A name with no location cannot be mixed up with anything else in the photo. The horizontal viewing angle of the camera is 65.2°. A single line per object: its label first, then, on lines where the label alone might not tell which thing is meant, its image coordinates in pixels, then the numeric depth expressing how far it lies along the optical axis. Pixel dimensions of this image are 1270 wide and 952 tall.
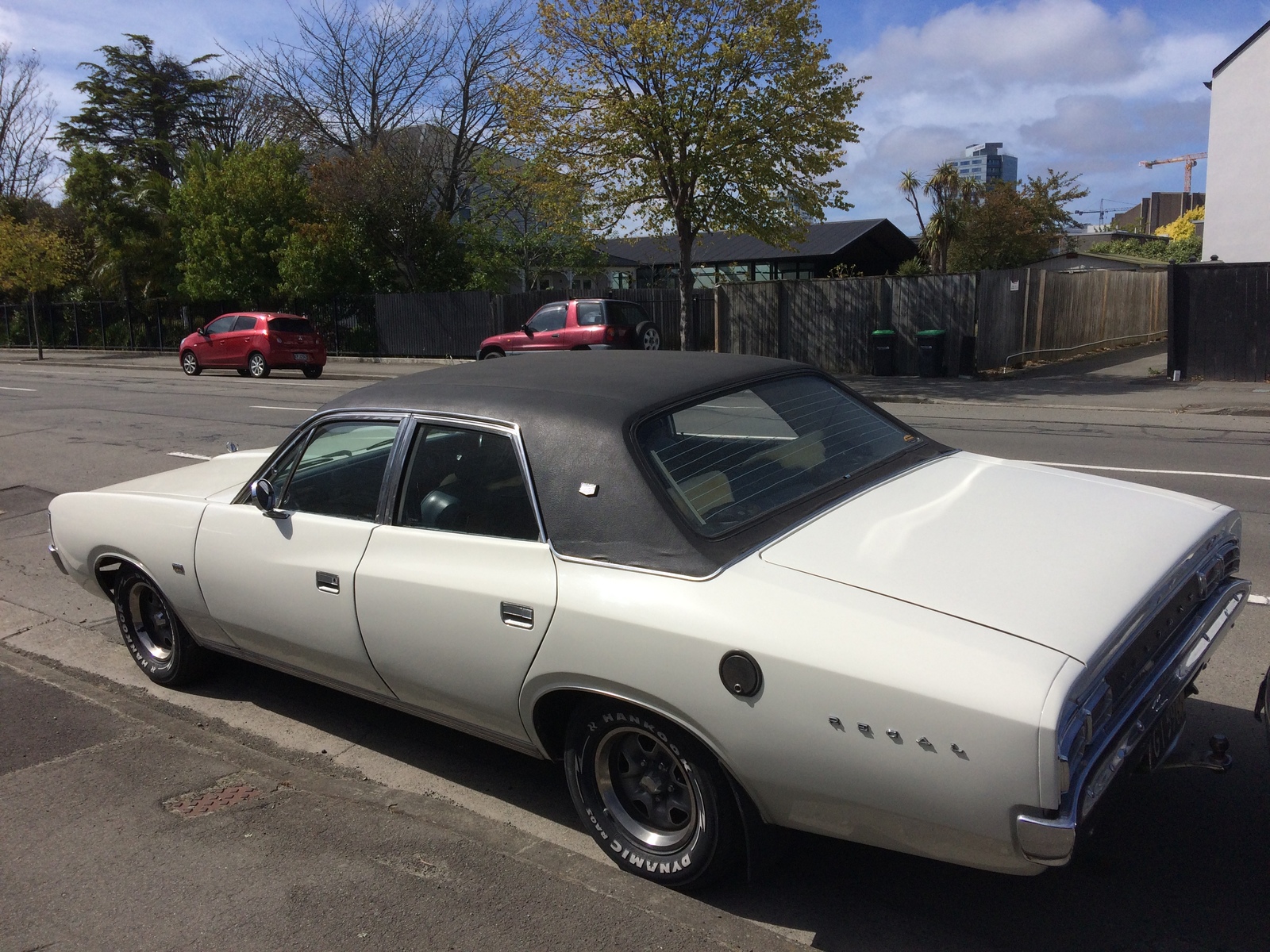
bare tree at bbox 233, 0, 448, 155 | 34.94
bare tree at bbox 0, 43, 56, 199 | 48.62
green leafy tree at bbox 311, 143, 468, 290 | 29.42
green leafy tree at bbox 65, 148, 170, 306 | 34.12
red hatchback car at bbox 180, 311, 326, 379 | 24.50
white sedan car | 2.41
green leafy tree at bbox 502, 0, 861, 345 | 18.06
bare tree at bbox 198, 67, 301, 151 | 45.78
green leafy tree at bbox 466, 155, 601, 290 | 32.84
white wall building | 22.19
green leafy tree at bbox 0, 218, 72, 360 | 32.25
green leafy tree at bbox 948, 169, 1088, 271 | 38.28
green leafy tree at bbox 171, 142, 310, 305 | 30.98
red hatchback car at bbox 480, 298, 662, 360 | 20.59
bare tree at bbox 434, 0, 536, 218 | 34.09
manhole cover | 3.72
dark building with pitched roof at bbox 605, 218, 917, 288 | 38.75
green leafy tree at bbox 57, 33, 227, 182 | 46.72
